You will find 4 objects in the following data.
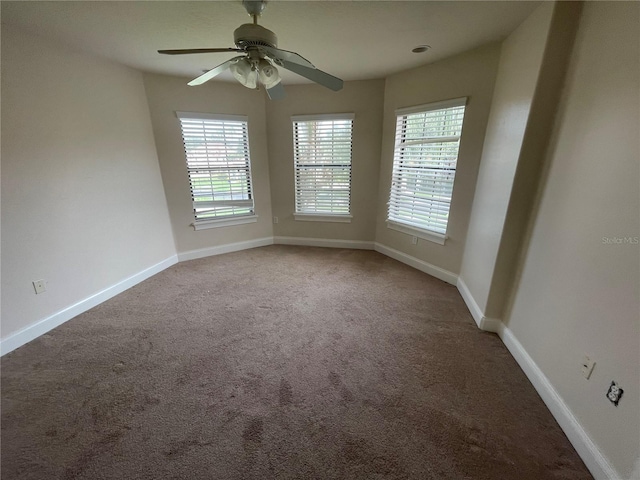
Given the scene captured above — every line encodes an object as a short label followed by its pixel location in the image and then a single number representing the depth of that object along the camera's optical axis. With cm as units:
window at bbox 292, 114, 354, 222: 382
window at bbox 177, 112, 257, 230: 359
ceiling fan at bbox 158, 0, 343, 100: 152
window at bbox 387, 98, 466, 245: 291
